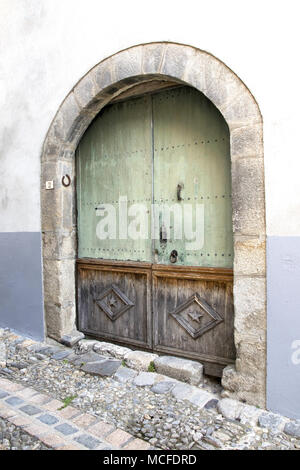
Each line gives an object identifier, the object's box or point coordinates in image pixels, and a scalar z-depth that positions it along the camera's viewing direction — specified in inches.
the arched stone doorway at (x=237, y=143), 91.0
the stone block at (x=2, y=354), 124.9
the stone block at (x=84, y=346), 132.0
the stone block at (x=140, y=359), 117.5
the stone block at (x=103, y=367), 115.6
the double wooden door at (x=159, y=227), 109.9
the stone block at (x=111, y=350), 124.6
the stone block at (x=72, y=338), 136.1
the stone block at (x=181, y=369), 108.9
